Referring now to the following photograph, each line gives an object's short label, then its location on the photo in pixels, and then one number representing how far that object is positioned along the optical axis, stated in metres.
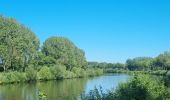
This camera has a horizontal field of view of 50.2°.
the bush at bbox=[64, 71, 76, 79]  49.40
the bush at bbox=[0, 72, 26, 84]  34.82
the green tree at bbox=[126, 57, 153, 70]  90.09
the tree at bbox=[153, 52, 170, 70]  74.04
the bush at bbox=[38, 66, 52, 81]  42.08
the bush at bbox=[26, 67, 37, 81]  38.96
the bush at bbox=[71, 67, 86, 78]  54.80
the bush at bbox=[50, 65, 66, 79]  45.61
